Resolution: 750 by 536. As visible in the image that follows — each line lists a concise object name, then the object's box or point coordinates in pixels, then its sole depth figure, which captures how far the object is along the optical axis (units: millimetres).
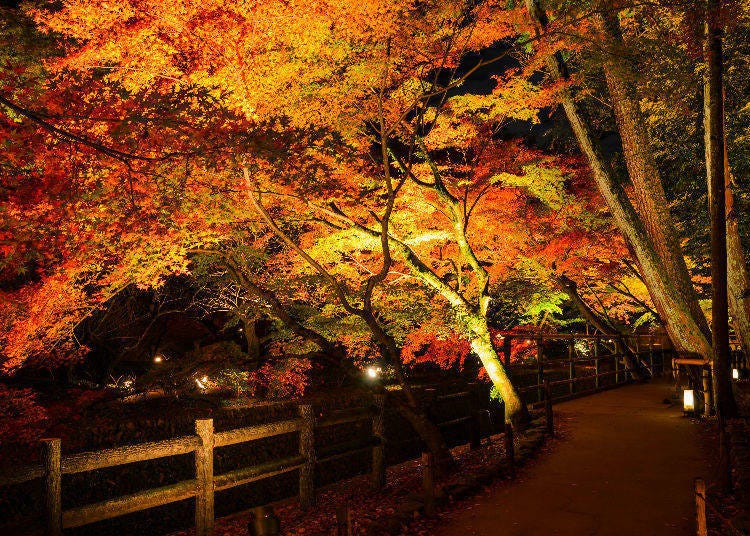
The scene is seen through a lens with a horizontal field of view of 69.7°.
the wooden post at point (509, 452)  7500
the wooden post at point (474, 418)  10586
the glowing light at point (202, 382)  15669
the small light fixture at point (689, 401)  11148
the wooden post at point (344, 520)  4203
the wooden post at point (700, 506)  3863
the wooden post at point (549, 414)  9883
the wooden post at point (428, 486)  6133
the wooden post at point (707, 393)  11125
